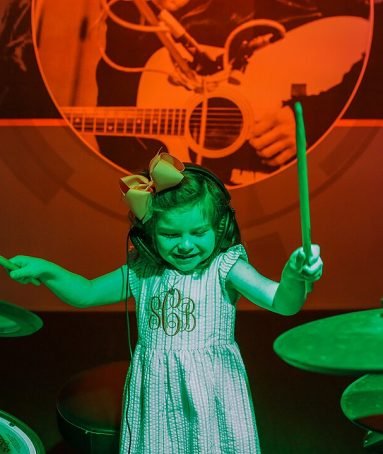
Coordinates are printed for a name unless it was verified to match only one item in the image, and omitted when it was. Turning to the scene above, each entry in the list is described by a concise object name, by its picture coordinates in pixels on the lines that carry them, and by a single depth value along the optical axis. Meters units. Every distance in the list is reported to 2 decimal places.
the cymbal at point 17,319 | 1.04
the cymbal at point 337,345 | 0.78
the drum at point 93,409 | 1.22
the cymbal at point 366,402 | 1.25
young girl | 1.01
